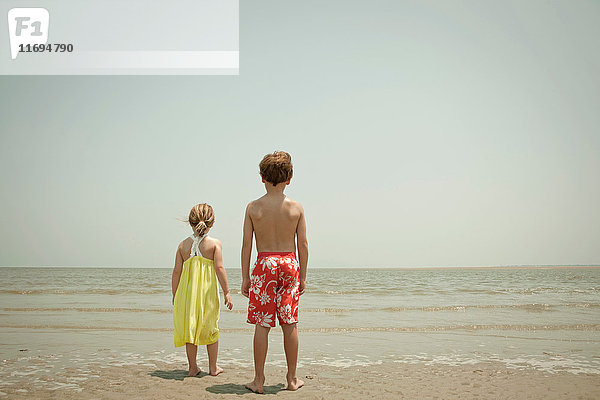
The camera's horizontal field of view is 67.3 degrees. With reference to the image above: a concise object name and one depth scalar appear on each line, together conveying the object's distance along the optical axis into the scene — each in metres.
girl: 4.41
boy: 3.88
